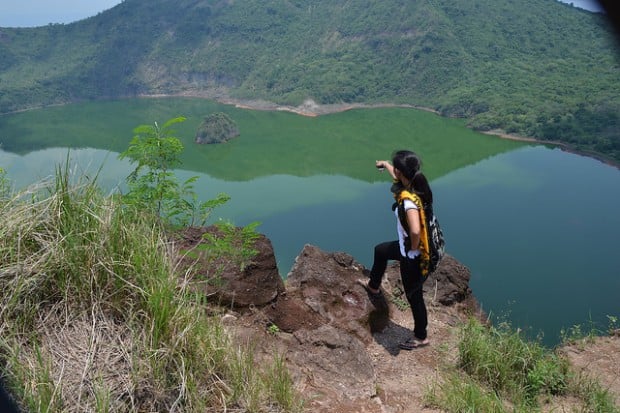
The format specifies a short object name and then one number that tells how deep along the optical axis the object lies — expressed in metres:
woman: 2.57
